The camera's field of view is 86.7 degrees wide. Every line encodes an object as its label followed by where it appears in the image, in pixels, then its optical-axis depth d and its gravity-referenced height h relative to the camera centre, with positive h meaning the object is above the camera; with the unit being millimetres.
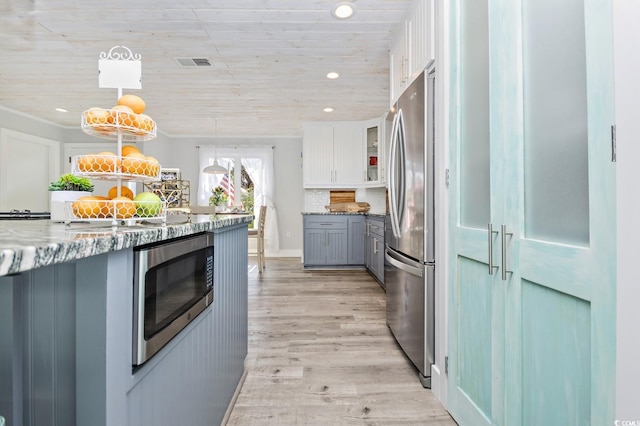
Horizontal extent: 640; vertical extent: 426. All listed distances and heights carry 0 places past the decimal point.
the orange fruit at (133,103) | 1079 +359
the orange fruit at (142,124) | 1040 +283
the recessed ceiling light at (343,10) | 2475 +1527
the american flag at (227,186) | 7113 +592
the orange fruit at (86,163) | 940 +144
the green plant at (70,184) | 1477 +139
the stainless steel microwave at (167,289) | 787 -213
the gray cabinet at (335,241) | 5531 -444
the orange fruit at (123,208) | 953 +19
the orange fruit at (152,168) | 1063 +150
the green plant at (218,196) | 6884 +371
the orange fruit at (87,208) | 926 +18
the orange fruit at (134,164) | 998 +152
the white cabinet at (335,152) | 5961 +1089
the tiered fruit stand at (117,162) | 942 +152
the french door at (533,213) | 826 +0
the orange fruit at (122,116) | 997 +292
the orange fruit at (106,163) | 956 +147
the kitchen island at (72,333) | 596 -232
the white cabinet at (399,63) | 2484 +1188
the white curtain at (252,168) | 7035 +968
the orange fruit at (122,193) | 1046 +70
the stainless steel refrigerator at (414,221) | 1885 -46
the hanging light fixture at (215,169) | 5711 +761
